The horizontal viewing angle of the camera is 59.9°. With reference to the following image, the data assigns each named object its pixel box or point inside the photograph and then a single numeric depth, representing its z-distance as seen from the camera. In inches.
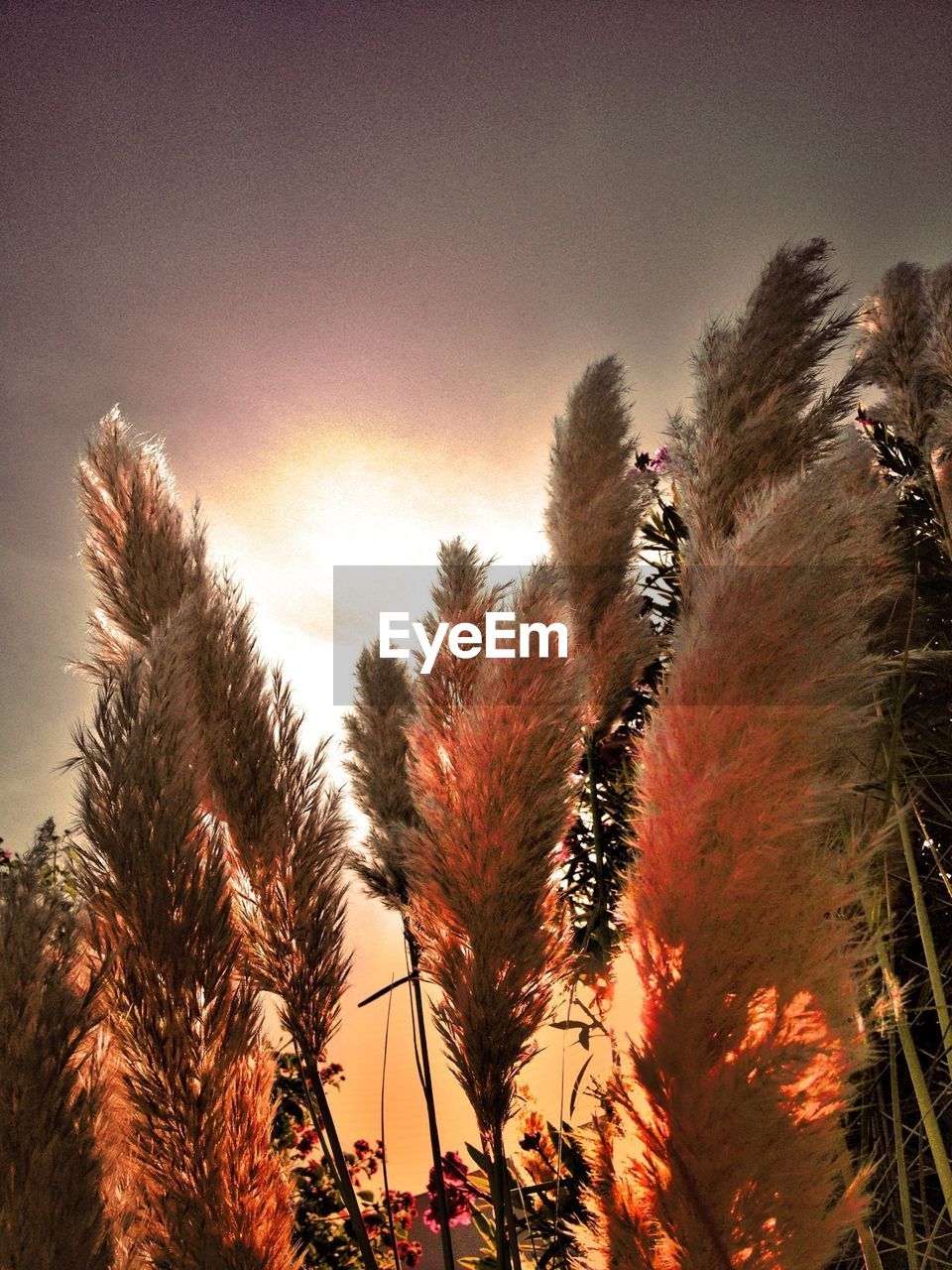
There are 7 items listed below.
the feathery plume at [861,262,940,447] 83.5
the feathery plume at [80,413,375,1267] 56.9
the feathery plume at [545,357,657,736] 73.0
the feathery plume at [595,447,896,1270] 34.8
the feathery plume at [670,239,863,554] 58.6
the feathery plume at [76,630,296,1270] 39.6
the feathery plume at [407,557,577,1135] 45.6
